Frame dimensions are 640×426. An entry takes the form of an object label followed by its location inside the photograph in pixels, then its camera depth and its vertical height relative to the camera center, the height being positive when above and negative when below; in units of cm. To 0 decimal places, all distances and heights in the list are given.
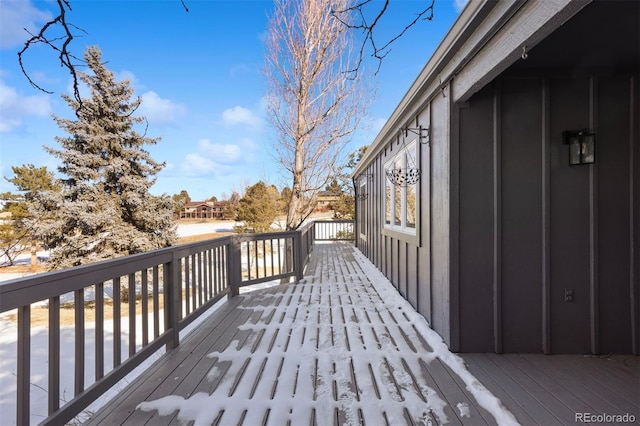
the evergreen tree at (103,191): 888 +77
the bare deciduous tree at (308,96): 695 +305
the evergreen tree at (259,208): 1423 +29
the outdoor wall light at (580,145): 214 +49
